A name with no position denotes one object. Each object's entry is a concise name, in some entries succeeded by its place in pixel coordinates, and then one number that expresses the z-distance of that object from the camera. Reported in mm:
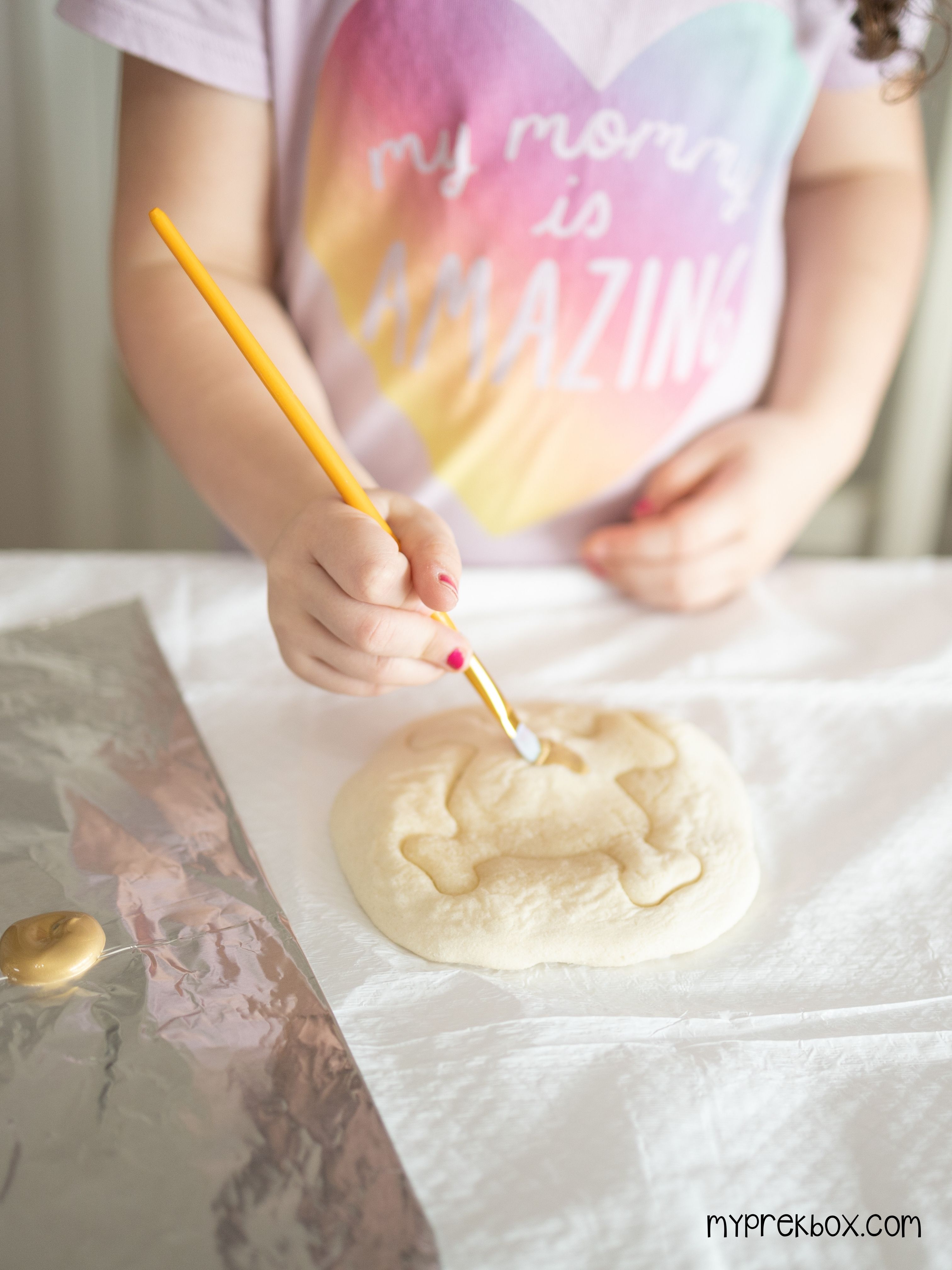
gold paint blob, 411
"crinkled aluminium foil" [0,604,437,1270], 326
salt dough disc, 452
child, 631
